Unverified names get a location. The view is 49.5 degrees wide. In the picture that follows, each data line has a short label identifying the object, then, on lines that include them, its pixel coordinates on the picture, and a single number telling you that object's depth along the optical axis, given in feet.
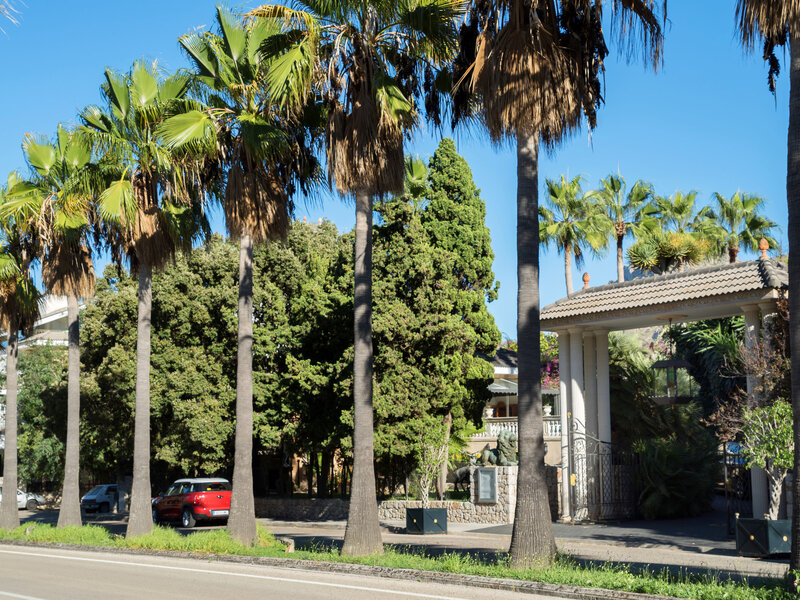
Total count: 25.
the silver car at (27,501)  147.95
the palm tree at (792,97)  31.94
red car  95.91
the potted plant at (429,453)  86.38
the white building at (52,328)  179.93
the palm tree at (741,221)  137.59
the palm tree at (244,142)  57.93
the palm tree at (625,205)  142.00
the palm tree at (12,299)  82.89
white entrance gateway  67.15
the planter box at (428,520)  75.66
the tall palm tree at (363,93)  50.85
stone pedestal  83.30
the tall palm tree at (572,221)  141.08
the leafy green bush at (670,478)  80.12
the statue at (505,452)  88.43
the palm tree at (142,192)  65.72
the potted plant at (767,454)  51.65
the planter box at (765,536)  52.37
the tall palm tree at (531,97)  42.11
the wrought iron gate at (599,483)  80.02
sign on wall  83.71
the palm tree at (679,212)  143.13
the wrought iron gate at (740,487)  66.21
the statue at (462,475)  108.23
